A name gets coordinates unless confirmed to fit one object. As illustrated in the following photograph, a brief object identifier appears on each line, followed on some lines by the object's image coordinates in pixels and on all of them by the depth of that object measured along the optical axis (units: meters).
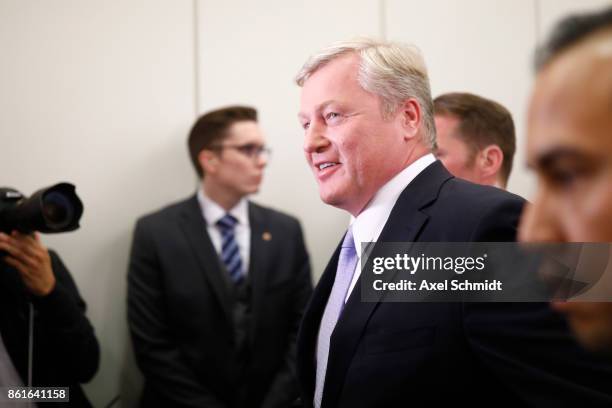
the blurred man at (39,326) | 1.76
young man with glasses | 2.34
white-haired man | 0.79
